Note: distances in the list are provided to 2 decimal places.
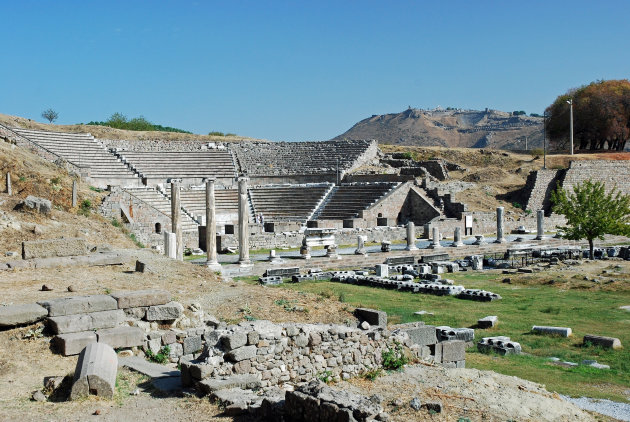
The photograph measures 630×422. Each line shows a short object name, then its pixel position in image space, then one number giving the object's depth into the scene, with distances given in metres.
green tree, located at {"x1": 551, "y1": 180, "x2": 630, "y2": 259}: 29.64
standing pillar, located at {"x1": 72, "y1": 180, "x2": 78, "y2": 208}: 31.70
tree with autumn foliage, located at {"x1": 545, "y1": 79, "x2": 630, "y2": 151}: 61.69
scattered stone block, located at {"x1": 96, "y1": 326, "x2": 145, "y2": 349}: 10.88
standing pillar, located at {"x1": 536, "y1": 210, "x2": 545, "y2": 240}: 37.59
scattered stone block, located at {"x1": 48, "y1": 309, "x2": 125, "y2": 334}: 11.05
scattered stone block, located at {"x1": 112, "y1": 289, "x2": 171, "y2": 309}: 12.04
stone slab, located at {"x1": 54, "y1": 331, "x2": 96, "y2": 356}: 10.62
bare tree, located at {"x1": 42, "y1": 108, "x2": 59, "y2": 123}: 84.56
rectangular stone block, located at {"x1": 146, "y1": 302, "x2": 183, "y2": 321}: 12.36
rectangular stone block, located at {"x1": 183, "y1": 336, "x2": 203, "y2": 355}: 11.48
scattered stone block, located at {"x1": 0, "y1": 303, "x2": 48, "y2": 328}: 10.89
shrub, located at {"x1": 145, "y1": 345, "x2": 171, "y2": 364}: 11.19
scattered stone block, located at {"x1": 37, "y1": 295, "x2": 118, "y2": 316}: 11.33
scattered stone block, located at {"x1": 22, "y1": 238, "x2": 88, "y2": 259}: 17.11
